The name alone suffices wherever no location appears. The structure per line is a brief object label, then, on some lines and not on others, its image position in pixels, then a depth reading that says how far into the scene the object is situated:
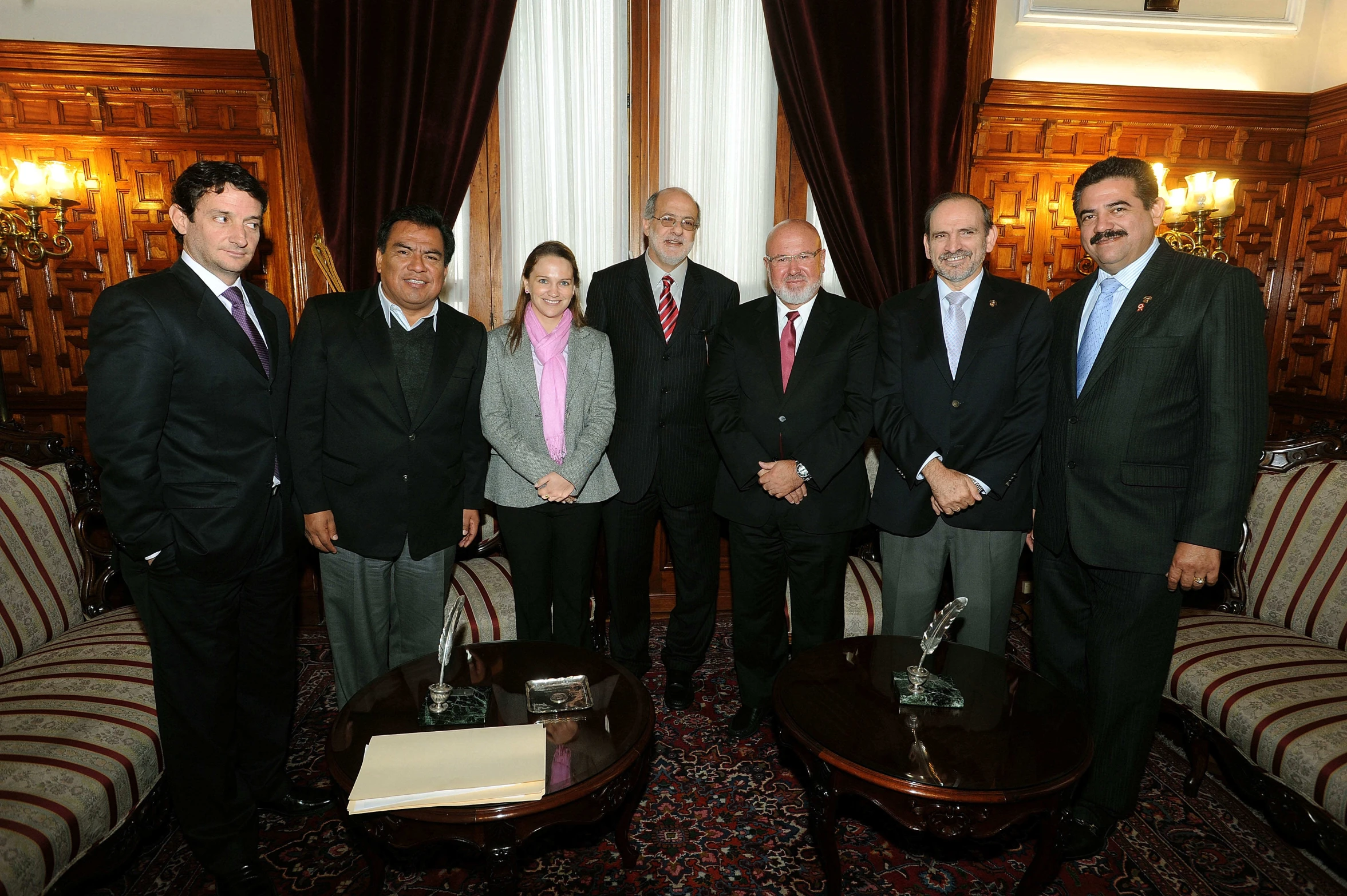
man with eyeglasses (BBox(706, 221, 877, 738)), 2.71
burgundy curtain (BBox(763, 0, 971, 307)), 3.70
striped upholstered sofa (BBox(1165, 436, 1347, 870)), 2.05
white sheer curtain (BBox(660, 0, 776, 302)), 3.78
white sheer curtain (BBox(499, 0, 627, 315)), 3.71
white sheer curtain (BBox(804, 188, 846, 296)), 4.09
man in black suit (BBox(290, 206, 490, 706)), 2.38
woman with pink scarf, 2.69
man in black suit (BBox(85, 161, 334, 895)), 1.83
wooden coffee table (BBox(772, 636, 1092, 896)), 1.63
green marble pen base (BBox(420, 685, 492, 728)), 1.82
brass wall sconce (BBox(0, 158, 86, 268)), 3.18
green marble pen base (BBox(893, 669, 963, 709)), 1.93
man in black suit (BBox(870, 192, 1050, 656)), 2.44
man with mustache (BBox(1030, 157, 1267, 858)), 2.05
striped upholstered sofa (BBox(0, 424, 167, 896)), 1.74
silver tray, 1.90
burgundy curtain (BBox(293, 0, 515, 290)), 3.44
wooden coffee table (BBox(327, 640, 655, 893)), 1.56
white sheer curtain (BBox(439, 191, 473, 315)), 3.77
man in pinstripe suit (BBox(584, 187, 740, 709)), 2.93
